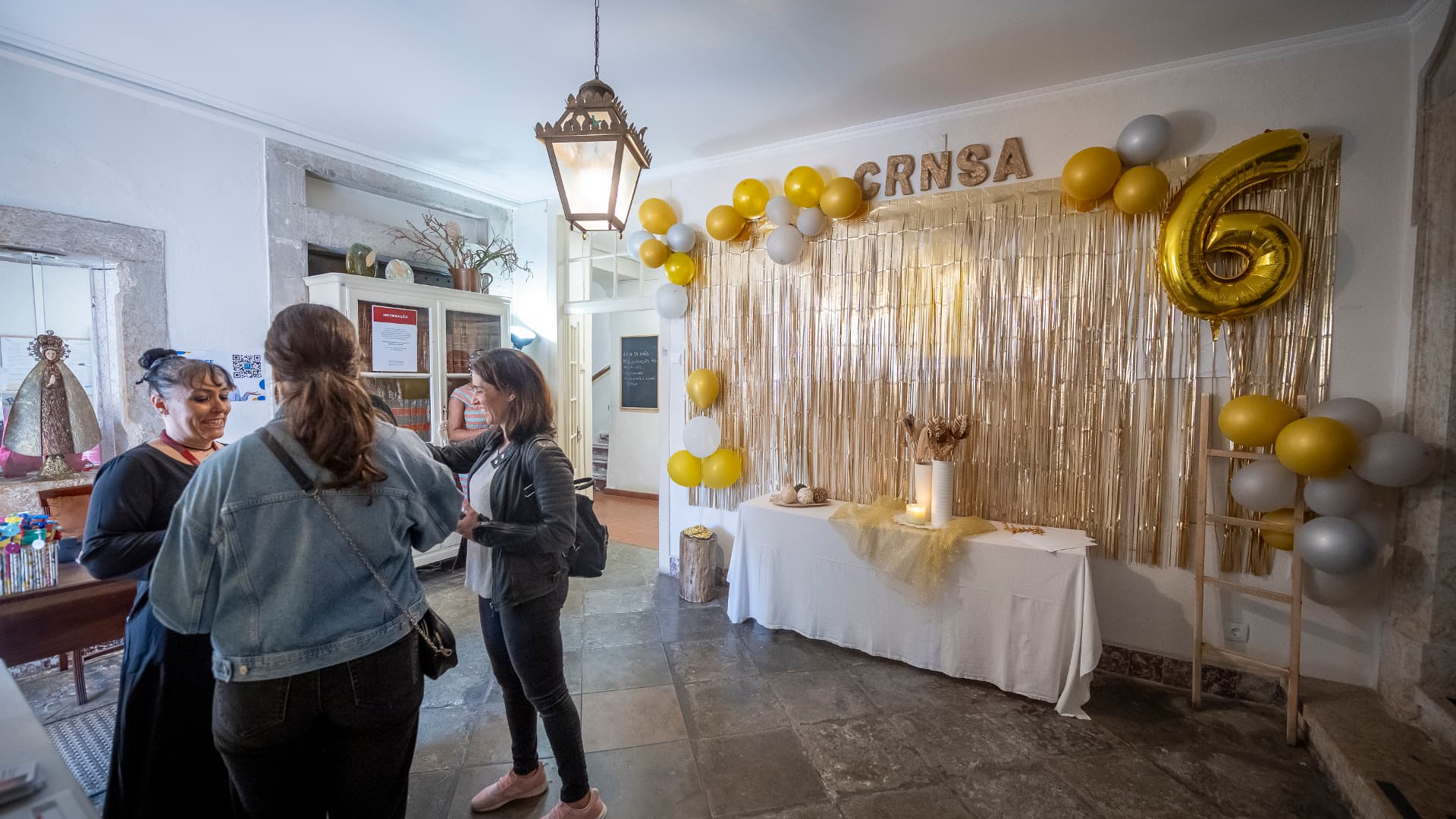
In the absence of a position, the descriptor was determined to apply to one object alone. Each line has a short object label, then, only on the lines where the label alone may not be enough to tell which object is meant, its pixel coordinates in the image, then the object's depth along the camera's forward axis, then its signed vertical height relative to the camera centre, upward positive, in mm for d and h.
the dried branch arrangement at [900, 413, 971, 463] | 2891 -238
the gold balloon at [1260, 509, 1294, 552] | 2447 -618
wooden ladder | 2352 -844
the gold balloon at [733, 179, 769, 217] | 3488 +1125
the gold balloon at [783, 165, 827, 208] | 3336 +1142
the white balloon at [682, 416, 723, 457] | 3697 -308
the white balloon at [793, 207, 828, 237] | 3357 +944
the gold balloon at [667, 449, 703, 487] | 3725 -518
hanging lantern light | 1675 +683
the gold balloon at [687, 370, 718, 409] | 3693 -3
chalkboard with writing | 6457 +161
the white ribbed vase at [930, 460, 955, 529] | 2844 -510
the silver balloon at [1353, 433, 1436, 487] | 2066 -251
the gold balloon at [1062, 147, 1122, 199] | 2633 +967
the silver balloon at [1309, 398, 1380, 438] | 2230 -105
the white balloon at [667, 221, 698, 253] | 3740 +951
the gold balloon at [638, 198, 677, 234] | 3846 +1117
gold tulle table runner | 2676 -749
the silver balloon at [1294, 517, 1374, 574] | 2166 -584
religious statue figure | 2703 -136
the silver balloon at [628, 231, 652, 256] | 4027 +1012
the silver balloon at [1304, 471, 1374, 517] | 2219 -403
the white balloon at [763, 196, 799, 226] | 3412 +1022
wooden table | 2225 -913
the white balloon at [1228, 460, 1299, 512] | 2350 -392
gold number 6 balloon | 2404 +623
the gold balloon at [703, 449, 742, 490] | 3654 -509
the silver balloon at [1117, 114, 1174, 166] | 2576 +1097
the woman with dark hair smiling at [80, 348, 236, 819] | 1474 -734
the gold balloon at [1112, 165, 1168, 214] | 2568 +869
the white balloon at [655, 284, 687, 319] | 3857 +569
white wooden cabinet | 3613 +346
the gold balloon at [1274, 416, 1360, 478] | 2143 -216
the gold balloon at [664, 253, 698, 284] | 3832 +768
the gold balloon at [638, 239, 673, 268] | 3852 +874
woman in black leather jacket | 1613 -405
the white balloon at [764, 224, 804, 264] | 3385 +823
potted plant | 4211 +990
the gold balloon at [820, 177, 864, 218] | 3211 +1037
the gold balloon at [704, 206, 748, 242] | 3566 +998
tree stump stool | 3674 -1129
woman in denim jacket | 1055 -378
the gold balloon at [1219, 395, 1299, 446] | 2332 -123
